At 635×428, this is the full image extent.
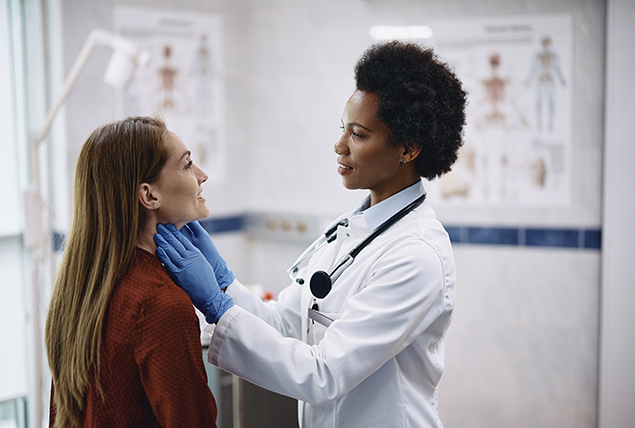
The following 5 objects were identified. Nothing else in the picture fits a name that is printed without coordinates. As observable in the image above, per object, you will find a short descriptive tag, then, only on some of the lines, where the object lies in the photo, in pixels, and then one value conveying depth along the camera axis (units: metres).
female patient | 1.04
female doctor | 1.20
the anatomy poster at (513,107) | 2.62
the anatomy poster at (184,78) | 2.75
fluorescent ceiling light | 2.79
